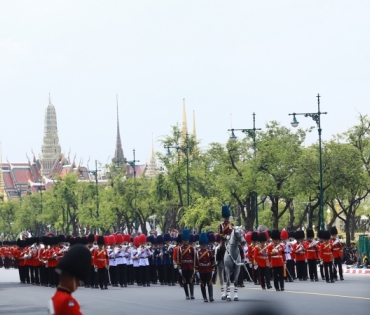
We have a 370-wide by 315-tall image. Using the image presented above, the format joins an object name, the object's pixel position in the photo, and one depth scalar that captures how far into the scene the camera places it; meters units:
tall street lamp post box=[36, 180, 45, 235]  129.12
